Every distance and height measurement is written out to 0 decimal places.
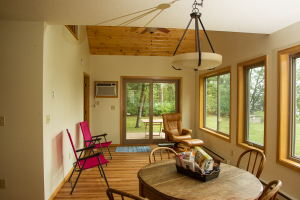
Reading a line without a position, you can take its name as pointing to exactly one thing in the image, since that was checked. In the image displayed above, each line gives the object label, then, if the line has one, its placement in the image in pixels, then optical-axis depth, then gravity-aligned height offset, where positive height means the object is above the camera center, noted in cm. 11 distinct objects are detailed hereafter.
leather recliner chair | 523 -77
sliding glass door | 596 -26
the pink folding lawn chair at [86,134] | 407 -72
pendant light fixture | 154 +31
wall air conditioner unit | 564 +29
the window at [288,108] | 273 -11
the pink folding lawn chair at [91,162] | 292 -97
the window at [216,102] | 442 -7
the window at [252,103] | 335 -6
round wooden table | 154 -72
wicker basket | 176 -68
